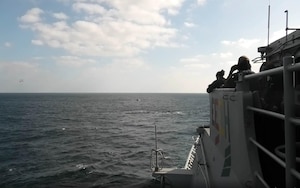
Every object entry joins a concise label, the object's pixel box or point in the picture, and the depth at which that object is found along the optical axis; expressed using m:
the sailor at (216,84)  5.09
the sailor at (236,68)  4.03
